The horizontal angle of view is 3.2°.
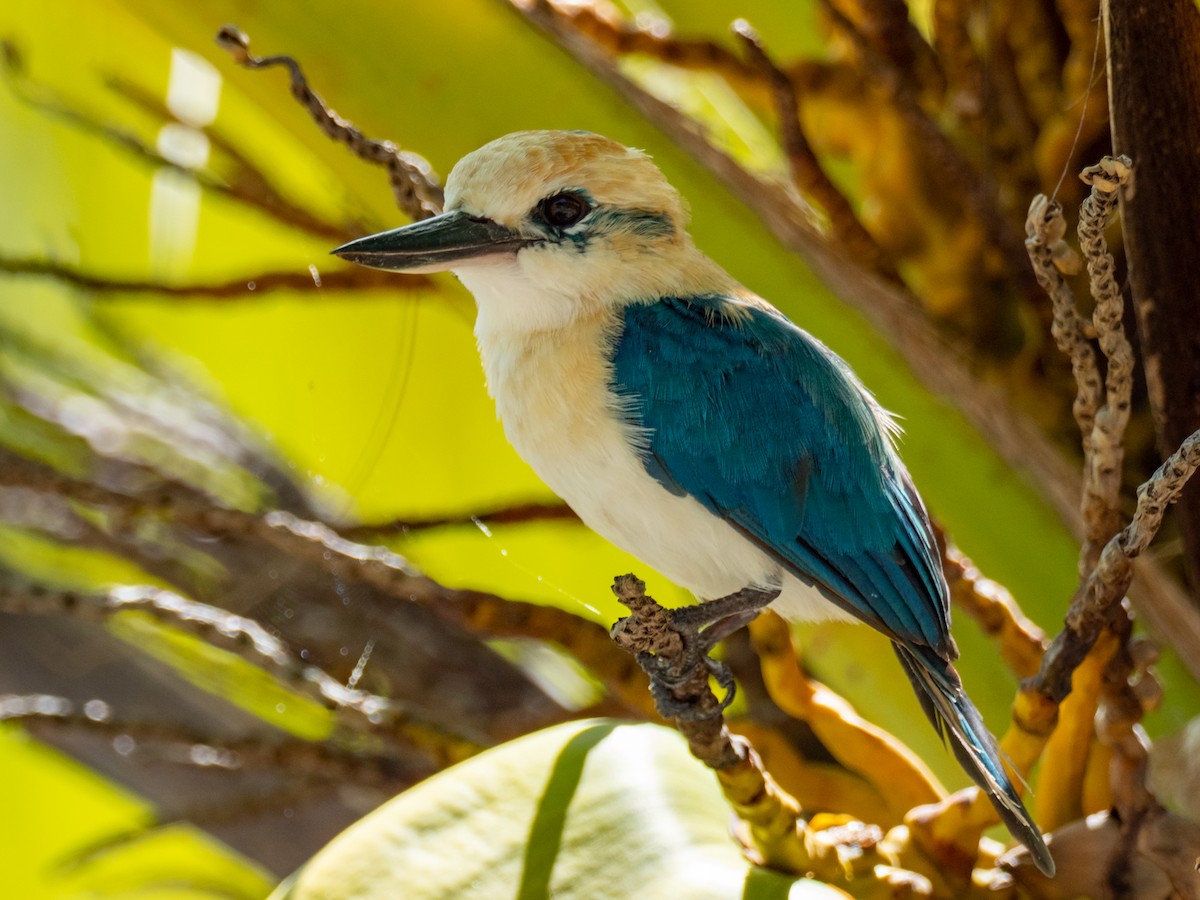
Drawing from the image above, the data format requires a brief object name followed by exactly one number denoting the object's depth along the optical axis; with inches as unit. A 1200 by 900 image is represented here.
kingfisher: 163.5
